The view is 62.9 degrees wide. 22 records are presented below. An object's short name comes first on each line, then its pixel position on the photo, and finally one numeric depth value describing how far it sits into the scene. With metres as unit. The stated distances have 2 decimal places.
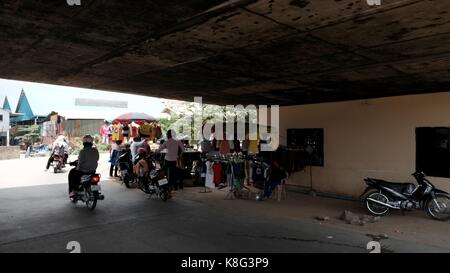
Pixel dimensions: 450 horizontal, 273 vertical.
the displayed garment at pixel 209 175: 10.33
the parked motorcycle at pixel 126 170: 11.65
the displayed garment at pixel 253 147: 11.23
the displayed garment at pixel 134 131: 14.66
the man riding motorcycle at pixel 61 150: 15.58
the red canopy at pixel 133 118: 14.55
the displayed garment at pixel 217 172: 10.14
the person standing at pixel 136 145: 12.81
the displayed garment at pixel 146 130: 14.25
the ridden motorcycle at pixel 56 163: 15.31
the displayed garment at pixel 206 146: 12.05
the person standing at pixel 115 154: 13.81
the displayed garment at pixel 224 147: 11.31
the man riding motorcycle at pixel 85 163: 8.36
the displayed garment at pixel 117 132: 14.77
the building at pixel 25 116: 35.12
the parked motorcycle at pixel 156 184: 9.28
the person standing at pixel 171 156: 10.42
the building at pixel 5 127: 31.53
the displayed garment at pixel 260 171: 9.74
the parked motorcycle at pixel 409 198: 7.62
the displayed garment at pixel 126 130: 14.63
